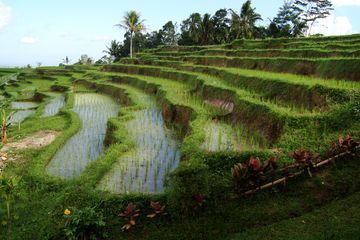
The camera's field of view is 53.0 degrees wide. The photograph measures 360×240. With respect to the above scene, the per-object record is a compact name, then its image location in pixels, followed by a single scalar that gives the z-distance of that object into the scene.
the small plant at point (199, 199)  4.74
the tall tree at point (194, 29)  35.69
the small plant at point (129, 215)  4.75
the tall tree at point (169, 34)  45.88
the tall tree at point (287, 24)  30.88
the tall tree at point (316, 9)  32.47
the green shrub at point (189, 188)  4.70
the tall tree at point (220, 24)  34.47
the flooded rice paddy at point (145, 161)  6.23
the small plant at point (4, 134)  9.05
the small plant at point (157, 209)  4.84
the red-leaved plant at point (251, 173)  4.93
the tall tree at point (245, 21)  30.83
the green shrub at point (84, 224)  4.55
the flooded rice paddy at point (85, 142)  7.53
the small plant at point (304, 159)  5.11
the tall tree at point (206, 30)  34.54
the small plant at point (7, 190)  5.32
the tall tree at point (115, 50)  45.44
